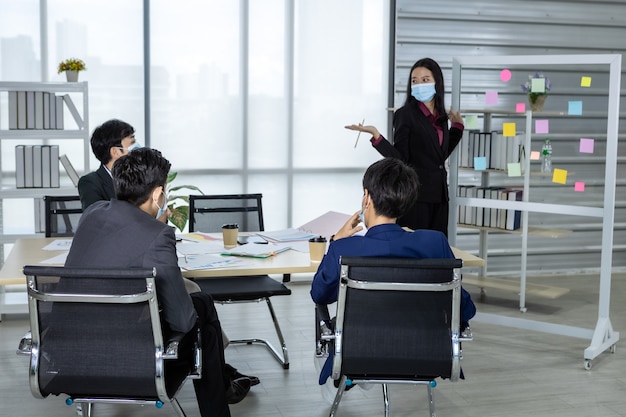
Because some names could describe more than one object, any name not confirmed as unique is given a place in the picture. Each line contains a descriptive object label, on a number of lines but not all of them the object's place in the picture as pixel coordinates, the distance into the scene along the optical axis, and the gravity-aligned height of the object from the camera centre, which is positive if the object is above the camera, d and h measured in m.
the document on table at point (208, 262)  3.20 -0.53
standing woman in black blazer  4.70 -0.04
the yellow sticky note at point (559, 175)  4.92 -0.23
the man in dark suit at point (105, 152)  3.90 -0.10
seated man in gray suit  2.56 -0.34
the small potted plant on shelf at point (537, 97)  5.57 +0.29
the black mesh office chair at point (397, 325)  2.58 -0.63
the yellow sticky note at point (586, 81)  4.73 +0.34
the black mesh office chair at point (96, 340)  2.42 -0.65
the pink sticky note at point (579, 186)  4.94 -0.30
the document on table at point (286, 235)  3.87 -0.49
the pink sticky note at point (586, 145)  4.77 -0.04
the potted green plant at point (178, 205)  5.74 -0.54
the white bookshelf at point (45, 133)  5.23 -0.01
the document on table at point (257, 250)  3.44 -0.51
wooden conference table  3.09 -0.53
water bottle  5.82 -0.18
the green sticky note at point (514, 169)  5.26 -0.21
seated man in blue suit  2.70 -0.34
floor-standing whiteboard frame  4.50 -0.41
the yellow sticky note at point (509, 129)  5.01 +0.05
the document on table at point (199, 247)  3.52 -0.51
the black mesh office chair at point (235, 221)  4.16 -0.49
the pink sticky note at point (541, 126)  5.06 +0.08
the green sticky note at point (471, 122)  4.99 +0.09
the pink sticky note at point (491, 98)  5.01 +0.25
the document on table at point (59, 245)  3.62 -0.52
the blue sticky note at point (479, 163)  5.30 -0.17
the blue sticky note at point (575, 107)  4.79 +0.19
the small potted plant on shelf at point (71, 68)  5.41 +0.43
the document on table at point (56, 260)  3.20 -0.52
